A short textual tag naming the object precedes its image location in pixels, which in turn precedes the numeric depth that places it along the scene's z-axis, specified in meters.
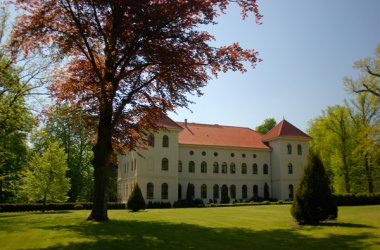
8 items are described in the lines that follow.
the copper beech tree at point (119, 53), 17.28
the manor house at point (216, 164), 47.97
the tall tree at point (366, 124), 46.94
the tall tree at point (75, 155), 54.91
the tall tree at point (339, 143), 50.25
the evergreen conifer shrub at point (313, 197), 16.55
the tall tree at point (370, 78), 35.09
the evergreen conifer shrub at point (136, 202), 31.50
